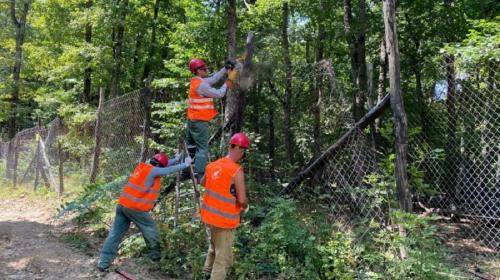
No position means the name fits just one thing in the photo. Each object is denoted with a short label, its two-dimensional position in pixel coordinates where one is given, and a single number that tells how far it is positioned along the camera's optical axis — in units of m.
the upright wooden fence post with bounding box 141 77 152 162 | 9.32
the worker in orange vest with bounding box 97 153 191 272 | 6.42
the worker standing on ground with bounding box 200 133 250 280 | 5.06
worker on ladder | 6.66
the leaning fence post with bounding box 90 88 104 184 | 11.45
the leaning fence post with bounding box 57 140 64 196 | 12.53
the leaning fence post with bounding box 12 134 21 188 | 16.36
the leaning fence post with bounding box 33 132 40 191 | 14.50
